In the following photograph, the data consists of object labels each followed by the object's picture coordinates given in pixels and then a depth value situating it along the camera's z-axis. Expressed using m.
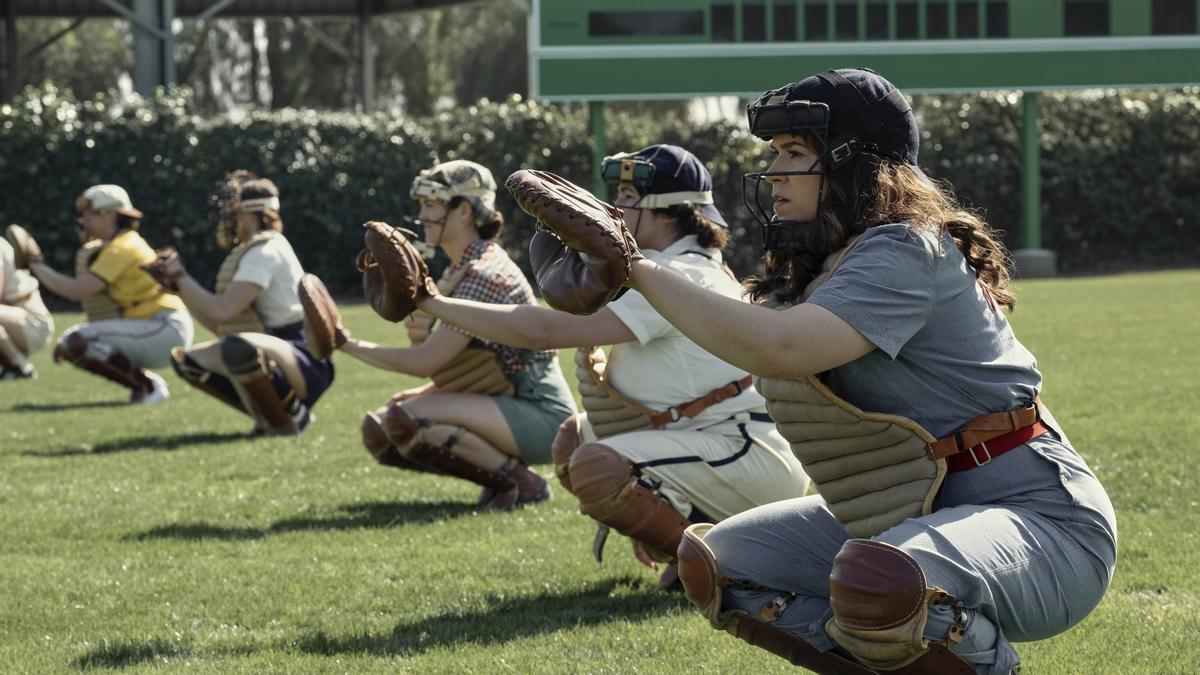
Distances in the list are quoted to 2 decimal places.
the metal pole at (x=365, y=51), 35.72
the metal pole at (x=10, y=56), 35.31
